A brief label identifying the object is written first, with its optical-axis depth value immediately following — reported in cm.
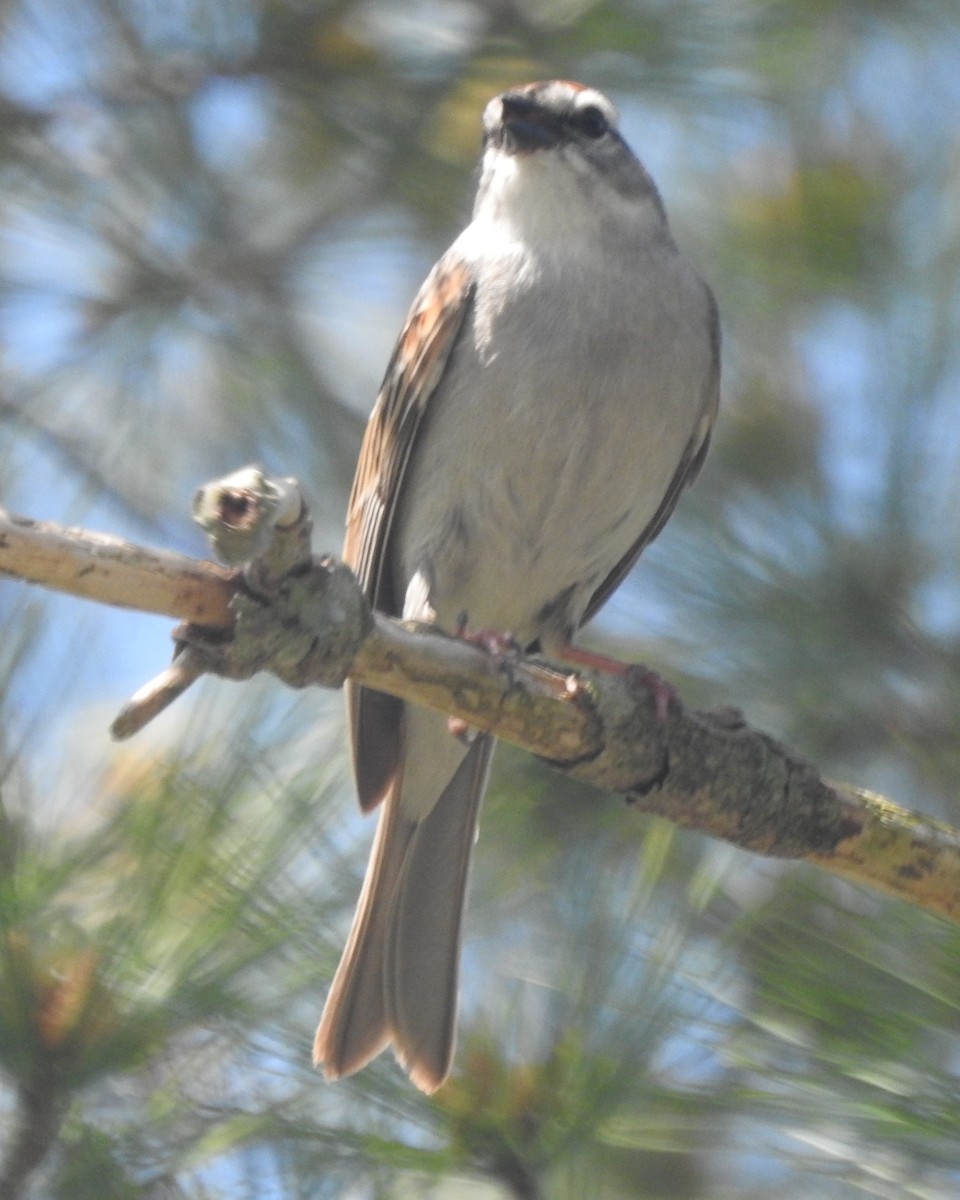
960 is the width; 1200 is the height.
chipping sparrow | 783
